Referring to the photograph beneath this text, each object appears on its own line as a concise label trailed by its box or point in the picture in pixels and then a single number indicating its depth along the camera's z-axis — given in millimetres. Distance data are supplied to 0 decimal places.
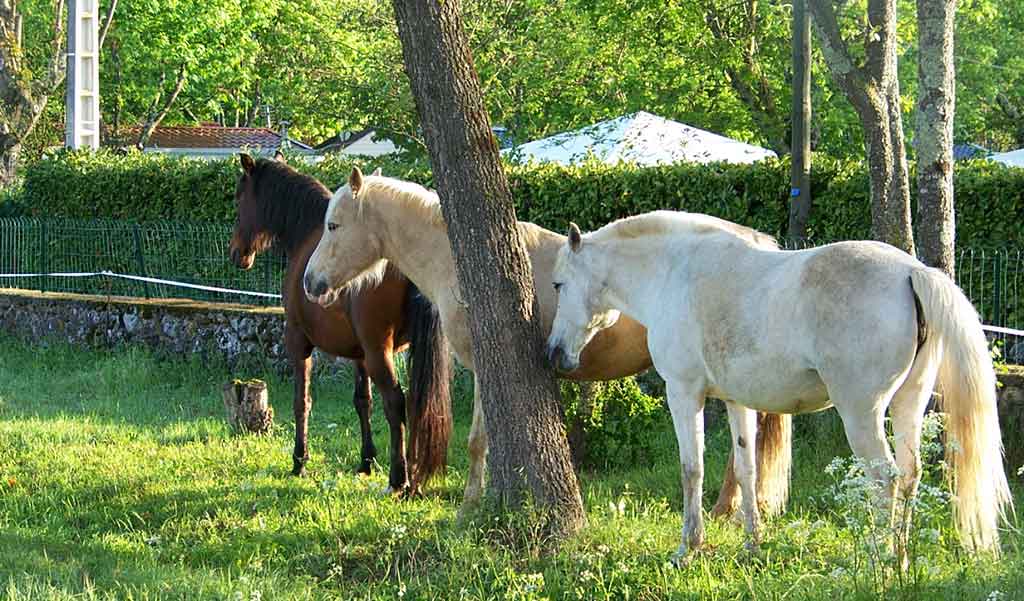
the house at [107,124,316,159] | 48938
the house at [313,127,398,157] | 48125
